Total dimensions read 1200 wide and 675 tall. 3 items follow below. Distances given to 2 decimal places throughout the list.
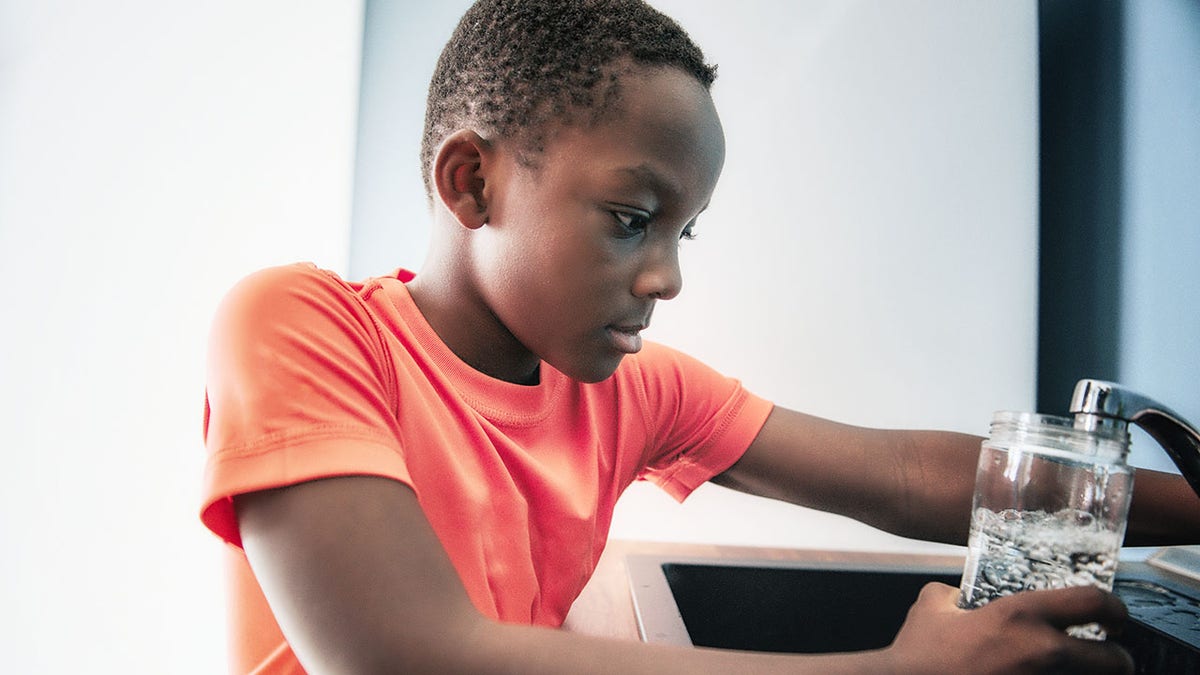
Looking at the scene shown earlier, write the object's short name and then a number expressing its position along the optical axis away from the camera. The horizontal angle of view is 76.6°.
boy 0.43
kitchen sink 0.93
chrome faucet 0.50
